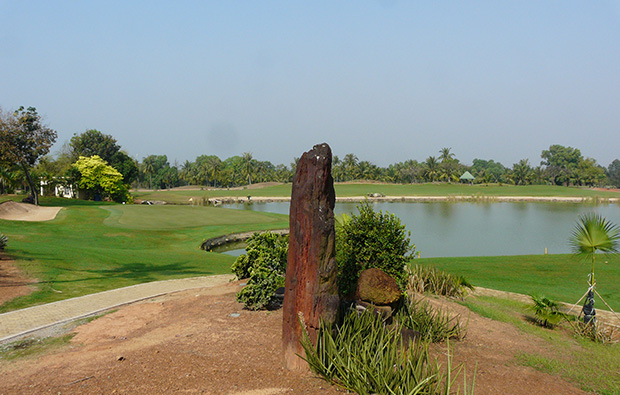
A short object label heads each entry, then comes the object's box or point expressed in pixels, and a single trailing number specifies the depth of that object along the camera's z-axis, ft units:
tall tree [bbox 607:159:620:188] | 486.47
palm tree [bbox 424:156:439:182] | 420.77
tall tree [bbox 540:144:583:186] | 405.10
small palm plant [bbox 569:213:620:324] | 33.53
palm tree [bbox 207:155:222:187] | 417.28
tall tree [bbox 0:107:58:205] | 123.03
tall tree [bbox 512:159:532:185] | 406.62
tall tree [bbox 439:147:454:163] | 442.38
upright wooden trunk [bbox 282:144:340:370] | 20.40
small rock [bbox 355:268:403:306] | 26.12
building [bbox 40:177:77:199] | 190.60
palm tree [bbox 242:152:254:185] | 425.32
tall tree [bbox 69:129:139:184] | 264.31
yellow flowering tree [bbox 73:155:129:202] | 194.80
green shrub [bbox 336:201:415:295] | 29.14
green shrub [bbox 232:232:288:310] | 30.71
